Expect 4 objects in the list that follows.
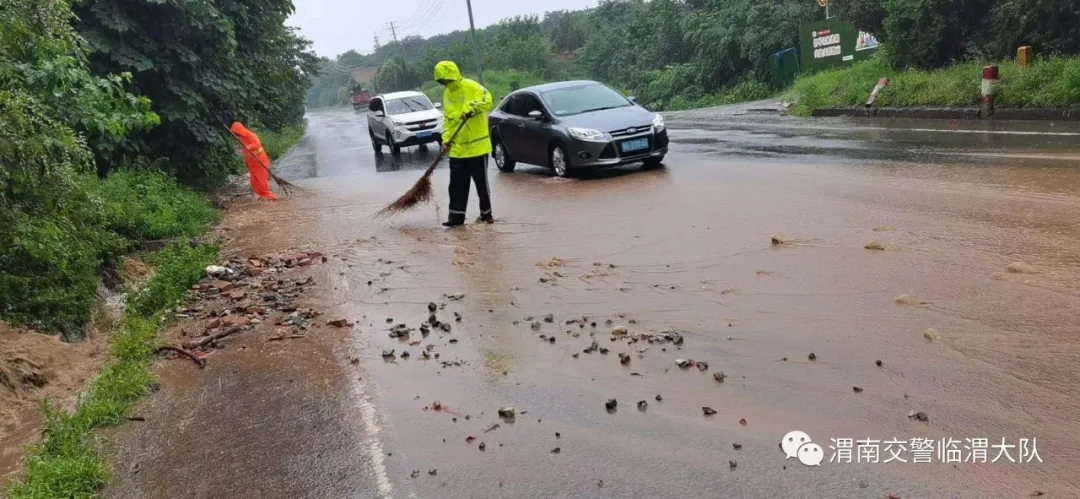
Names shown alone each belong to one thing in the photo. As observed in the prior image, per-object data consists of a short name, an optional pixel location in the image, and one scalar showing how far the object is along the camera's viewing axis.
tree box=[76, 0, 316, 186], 12.71
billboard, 29.39
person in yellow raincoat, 9.91
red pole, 15.58
